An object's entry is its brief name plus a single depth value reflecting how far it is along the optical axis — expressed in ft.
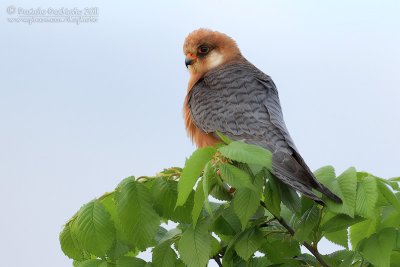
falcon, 18.22
